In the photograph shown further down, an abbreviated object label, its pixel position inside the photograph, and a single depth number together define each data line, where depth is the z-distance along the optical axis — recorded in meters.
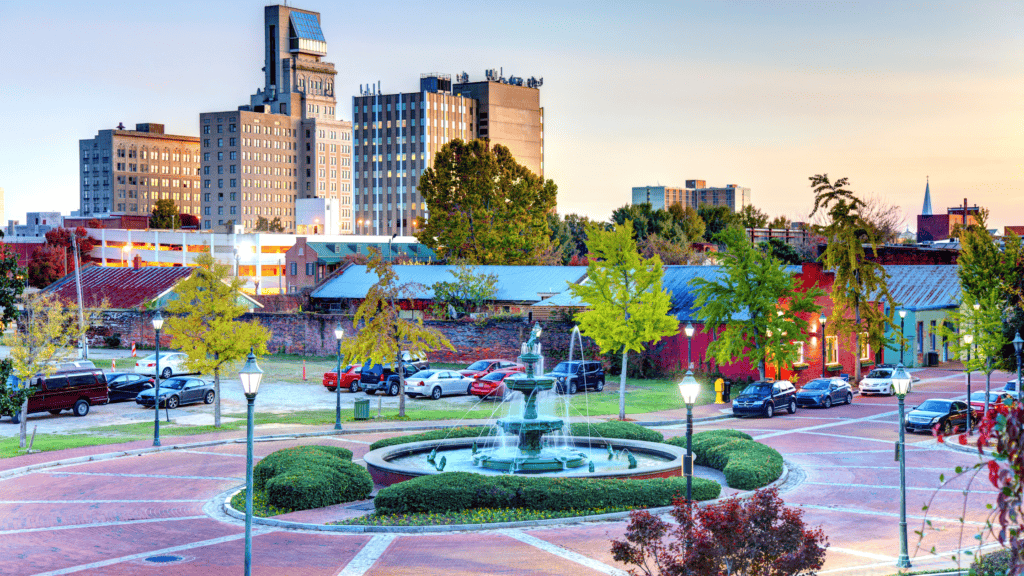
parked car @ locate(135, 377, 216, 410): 42.69
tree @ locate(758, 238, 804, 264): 76.06
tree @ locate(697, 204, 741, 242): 144.75
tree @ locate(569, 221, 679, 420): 40.38
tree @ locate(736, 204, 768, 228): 151.75
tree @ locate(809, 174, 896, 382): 52.97
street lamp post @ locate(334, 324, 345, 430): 35.79
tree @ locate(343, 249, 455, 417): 39.09
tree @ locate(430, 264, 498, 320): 67.88
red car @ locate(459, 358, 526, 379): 49.31
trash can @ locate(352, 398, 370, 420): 39.09
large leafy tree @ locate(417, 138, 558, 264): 91.75
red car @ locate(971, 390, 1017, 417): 38.16
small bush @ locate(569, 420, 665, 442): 30.64
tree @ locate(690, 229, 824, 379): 45.12
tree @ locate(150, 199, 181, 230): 193.12
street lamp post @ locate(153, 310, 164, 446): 32.22
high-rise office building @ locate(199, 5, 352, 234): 181.50
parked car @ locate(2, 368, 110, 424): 39.75
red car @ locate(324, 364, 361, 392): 48.84
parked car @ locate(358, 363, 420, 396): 48.12
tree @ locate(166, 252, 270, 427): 36.38
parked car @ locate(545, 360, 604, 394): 48.06
